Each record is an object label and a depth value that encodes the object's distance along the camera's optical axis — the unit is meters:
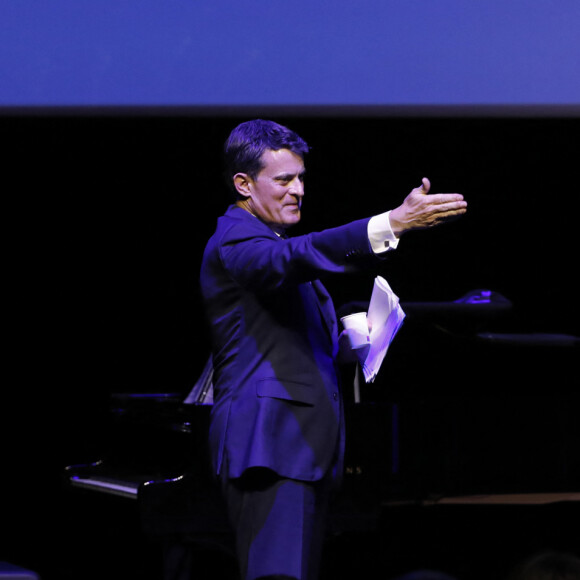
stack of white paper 16.24
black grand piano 17.86
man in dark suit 16.03
